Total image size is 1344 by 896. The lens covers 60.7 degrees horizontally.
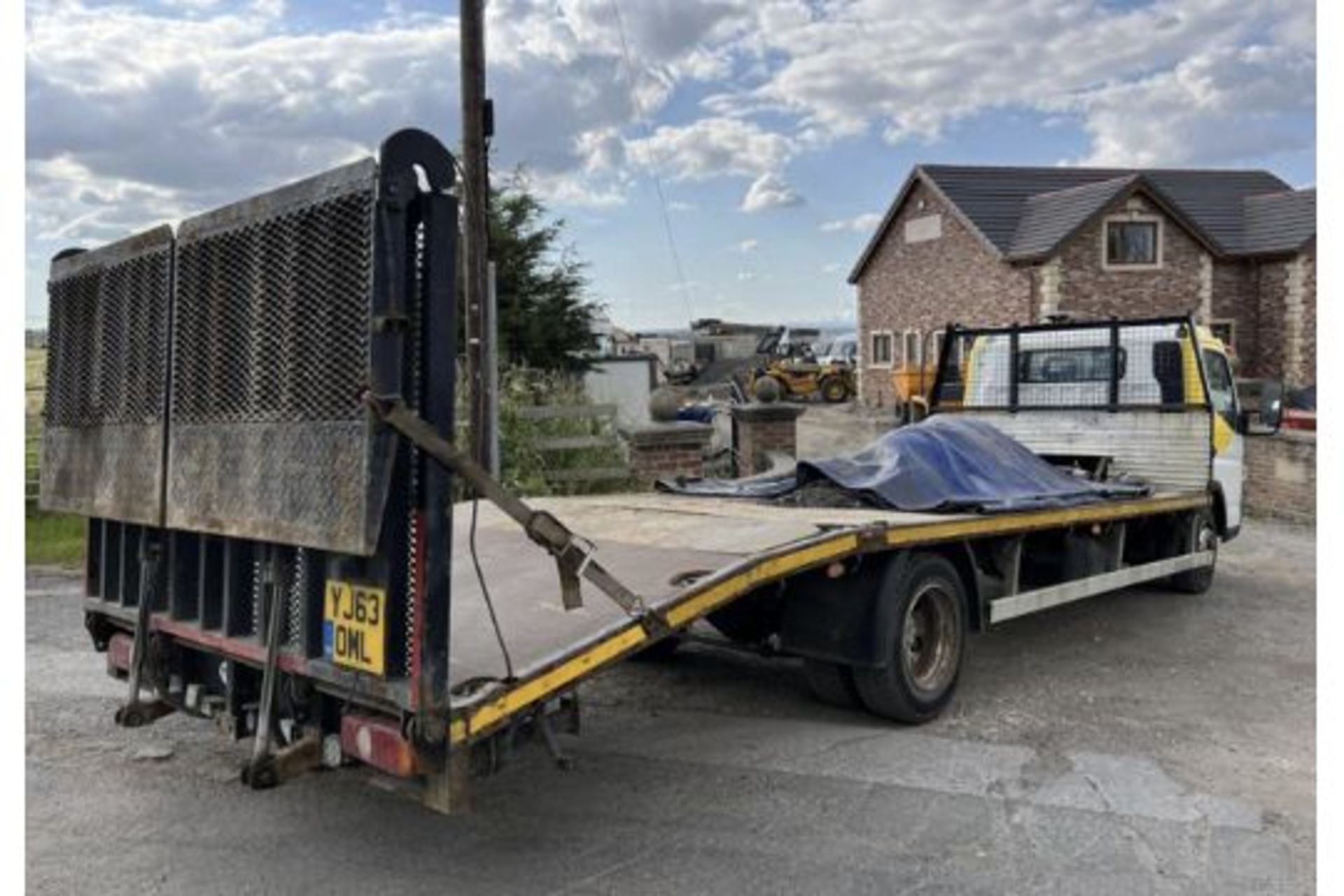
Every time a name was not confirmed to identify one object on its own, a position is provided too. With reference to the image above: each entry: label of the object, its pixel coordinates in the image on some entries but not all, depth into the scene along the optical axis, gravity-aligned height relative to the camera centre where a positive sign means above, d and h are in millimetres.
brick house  32094 +5642
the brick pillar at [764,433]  13539 +187
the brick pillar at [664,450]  12602 -18
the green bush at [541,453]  12969 -59
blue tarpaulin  6762 -166
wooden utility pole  11008 +2221
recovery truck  3447 -392
